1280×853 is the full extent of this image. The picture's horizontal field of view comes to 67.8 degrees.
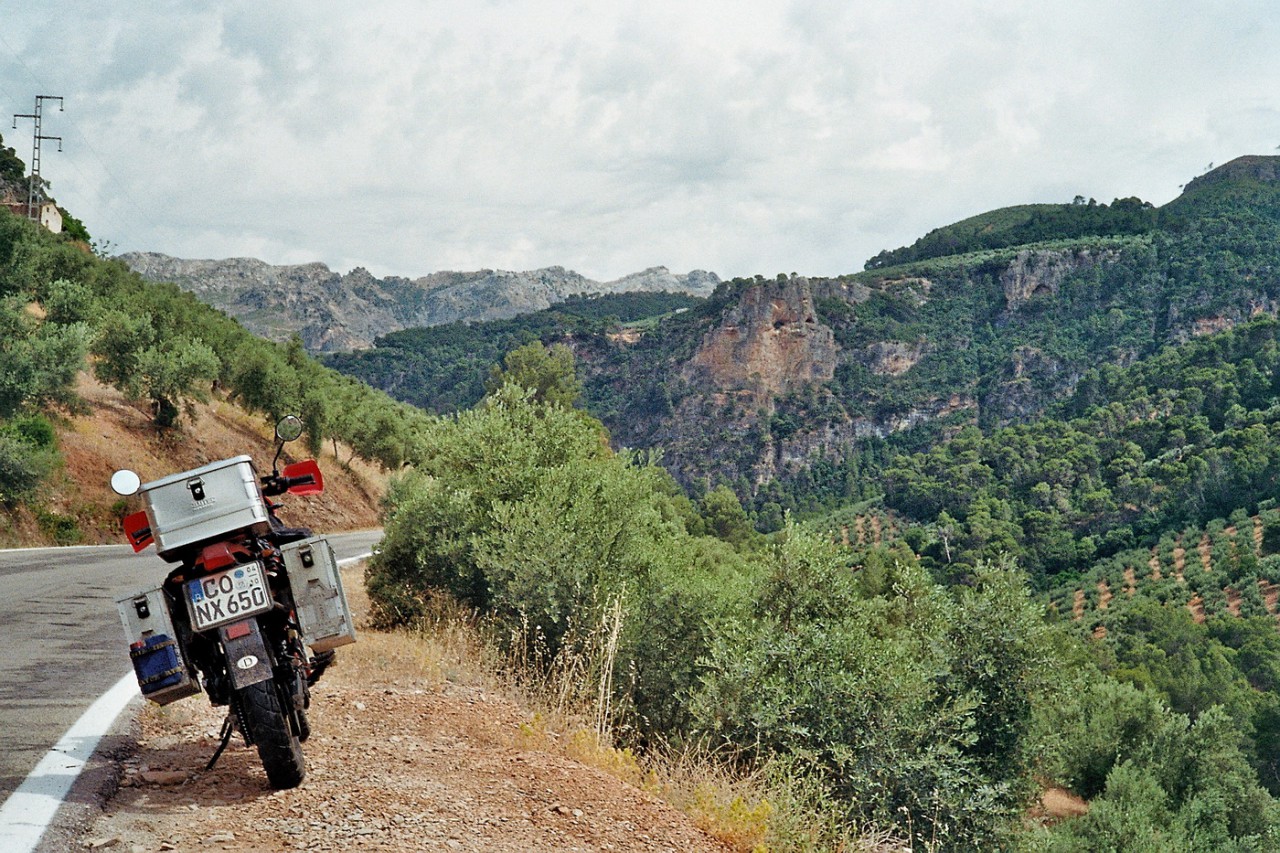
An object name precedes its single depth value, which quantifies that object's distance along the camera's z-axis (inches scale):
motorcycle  190.5
